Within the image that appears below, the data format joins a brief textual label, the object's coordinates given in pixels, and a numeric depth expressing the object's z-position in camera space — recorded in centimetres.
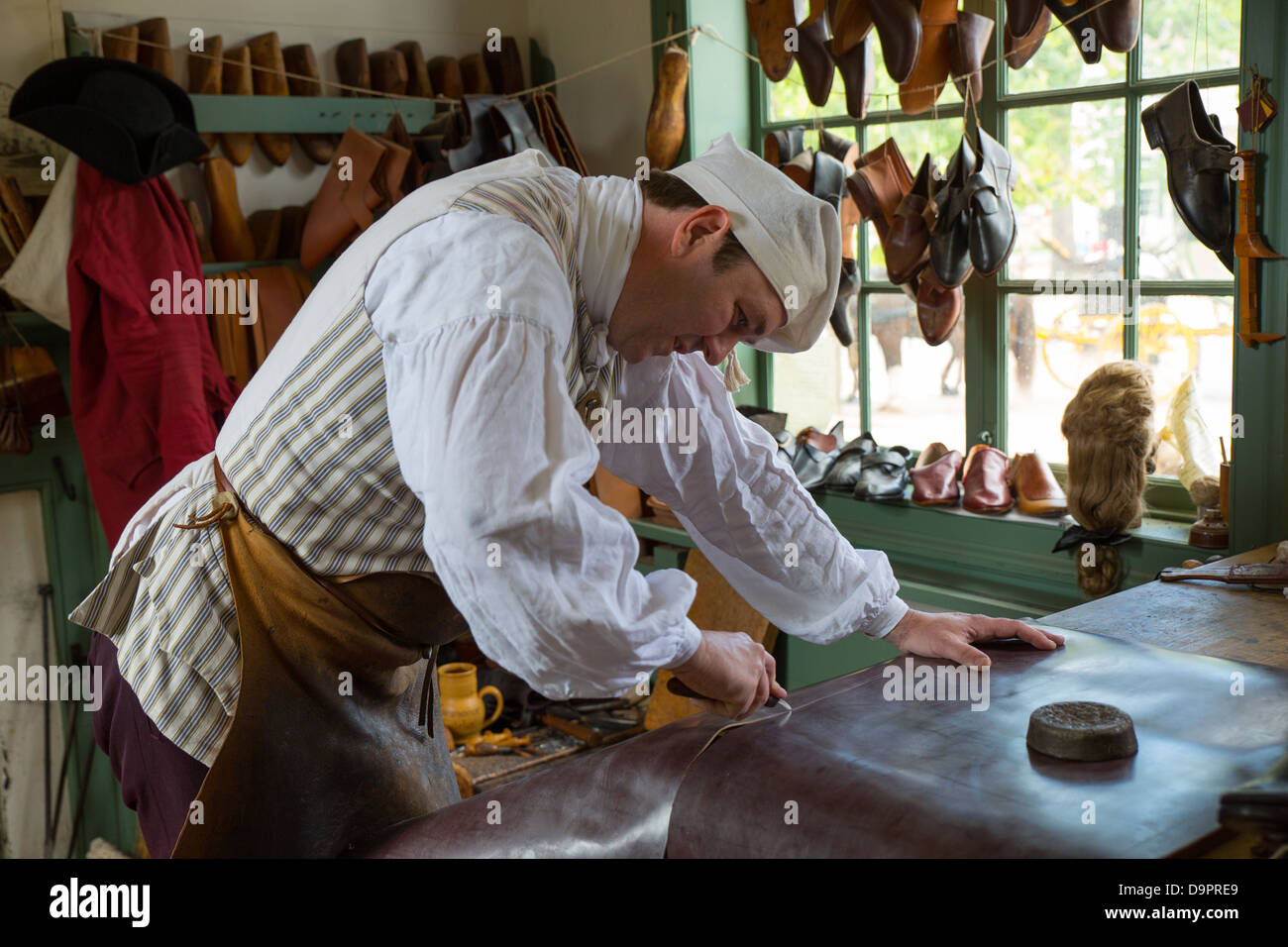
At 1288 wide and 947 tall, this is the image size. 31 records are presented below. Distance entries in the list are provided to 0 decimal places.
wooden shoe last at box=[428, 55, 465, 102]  413
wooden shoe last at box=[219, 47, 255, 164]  374
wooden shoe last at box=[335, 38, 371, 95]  395
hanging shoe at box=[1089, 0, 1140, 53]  260
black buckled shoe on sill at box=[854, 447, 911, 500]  328
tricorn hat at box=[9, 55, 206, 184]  322
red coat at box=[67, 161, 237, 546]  328
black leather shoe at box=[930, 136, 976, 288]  293
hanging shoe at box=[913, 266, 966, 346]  316
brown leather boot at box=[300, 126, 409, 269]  374
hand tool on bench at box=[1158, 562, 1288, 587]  209
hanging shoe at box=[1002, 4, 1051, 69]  279
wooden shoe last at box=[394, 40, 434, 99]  407
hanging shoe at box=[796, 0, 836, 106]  323
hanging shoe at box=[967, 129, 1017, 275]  288
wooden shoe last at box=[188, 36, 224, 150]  367
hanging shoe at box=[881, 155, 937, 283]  308
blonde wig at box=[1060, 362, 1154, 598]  270
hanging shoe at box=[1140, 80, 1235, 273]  242
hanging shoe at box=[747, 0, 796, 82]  329
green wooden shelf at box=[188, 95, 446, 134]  367
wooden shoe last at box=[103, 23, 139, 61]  351
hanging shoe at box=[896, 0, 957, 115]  292
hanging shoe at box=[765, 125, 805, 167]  345
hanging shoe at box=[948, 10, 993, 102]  296
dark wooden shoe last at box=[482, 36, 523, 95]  420
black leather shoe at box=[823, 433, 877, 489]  343
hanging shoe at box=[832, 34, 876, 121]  313
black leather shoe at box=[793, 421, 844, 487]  348
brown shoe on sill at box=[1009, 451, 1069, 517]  300
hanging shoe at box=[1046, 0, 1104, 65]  264
